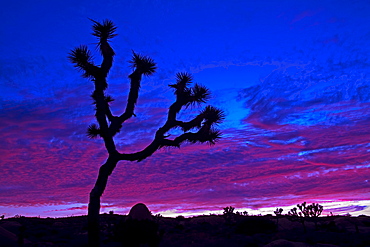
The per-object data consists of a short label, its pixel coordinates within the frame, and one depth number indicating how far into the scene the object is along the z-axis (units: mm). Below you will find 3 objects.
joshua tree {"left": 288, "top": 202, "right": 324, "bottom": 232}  26328
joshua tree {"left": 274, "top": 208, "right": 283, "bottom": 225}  27020
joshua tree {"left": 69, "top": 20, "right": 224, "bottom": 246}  12859
